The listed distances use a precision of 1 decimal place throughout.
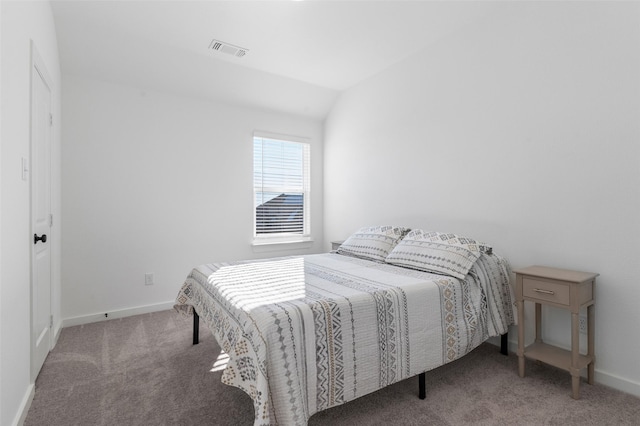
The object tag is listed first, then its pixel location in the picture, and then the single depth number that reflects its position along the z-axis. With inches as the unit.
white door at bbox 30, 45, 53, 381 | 77.7
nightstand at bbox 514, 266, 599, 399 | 73.9
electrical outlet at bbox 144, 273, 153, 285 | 135.4
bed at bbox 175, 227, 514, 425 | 54.9
